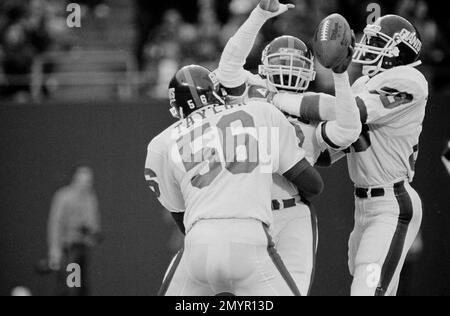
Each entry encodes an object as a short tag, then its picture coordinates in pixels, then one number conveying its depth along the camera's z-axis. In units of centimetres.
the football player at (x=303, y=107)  1172
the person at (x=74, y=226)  2048
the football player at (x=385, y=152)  1217
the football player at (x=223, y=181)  1030
